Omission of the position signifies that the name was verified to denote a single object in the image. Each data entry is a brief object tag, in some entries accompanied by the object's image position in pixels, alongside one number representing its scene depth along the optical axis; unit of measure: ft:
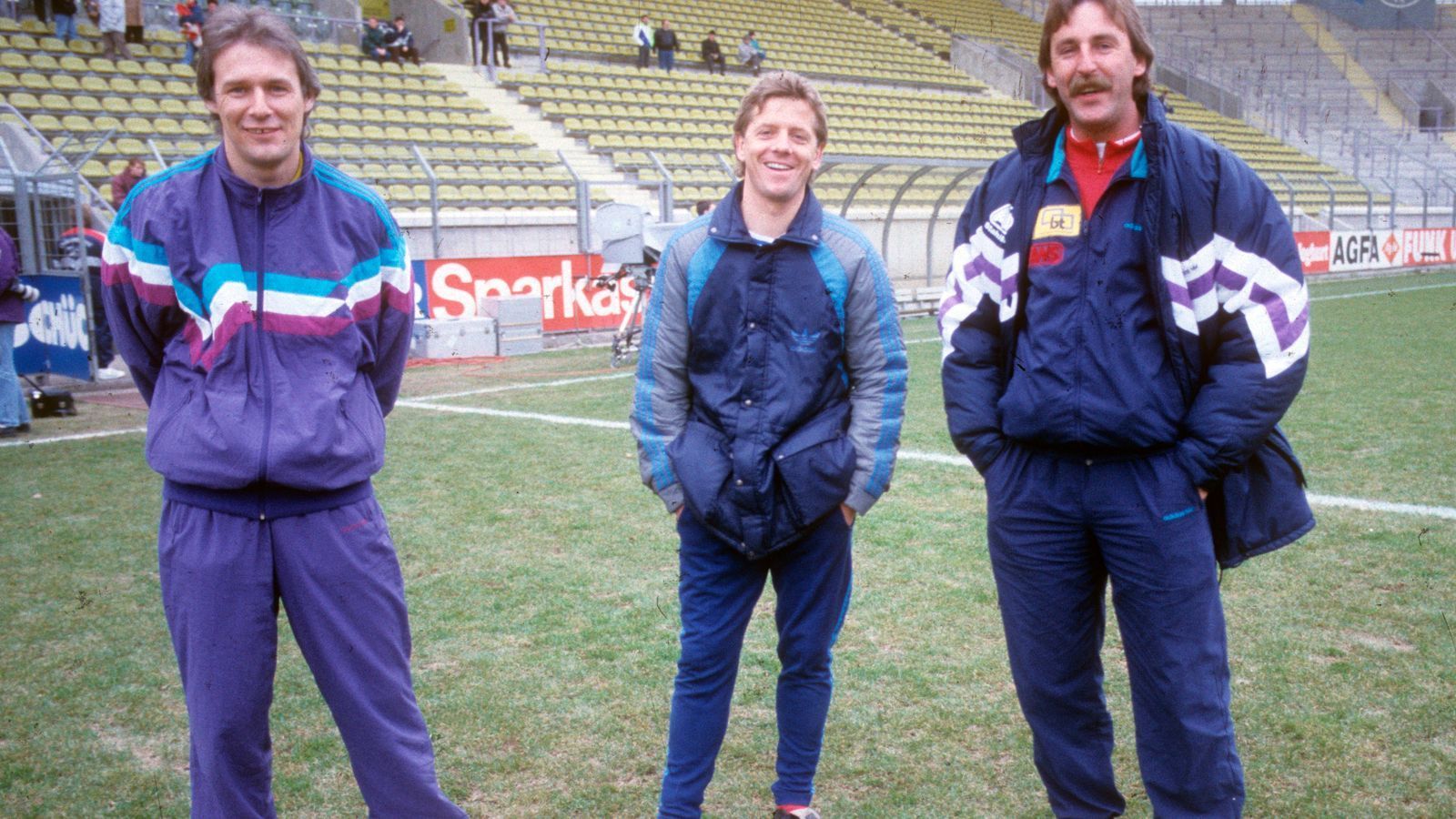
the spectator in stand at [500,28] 74.69
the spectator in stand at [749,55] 90.79
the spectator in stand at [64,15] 56.59
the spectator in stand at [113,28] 56.95
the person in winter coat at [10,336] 27.89
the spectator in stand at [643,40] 84.12
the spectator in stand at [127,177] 40.34
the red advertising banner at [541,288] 49.08
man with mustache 8.20
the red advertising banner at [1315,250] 81.97
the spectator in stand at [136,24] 59.77
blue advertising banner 37.01
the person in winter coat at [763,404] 9.52
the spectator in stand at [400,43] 69.92
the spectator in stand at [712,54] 88.17
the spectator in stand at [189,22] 60.59
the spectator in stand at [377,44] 69.62
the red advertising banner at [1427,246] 92.42
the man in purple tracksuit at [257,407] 7.68
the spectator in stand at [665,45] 85.05
